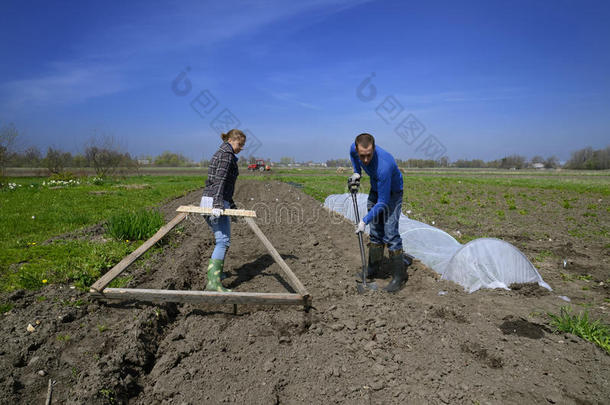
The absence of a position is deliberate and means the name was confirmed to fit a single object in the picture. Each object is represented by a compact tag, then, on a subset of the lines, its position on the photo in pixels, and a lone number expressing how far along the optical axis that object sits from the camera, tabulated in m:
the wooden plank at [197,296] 3.29
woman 3.76
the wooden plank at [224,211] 3.67
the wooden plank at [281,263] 3.47
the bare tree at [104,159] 26.36
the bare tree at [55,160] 27.75
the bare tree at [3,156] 17.91
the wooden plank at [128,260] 3.35
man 3.86
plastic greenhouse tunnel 4.15
